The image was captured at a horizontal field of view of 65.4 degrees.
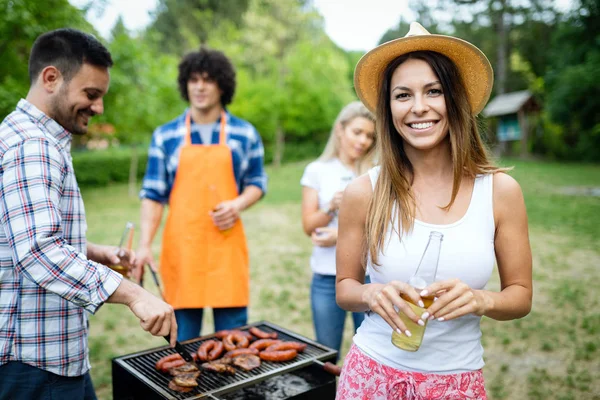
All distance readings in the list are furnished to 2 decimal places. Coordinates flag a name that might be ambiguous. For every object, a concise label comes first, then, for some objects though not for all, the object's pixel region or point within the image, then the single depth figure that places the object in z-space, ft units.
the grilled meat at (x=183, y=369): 7.98
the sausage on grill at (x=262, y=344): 9.15
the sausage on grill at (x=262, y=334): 9.78
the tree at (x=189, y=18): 109.60
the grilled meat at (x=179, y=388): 7.47
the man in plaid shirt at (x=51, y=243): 5.91
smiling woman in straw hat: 5.79
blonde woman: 11.30
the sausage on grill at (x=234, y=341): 9.18
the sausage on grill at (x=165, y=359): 8.22
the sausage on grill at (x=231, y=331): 9.75
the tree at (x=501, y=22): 114.93
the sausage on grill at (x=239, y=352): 8.75
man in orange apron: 11.30
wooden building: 99.60
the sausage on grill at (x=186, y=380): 7.50
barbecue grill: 7.57
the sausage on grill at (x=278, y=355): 8.68
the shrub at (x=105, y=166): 72.54
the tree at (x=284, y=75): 83.76
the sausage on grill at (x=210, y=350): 8.73
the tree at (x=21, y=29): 15.78
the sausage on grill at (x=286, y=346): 8.93
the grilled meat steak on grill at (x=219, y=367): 8.14
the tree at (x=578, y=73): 52.60
